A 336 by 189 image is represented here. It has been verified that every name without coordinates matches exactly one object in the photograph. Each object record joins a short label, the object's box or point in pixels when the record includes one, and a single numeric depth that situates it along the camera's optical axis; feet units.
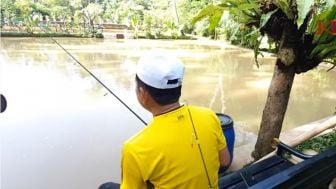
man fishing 2.97
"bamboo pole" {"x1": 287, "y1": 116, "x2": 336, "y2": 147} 8.07
